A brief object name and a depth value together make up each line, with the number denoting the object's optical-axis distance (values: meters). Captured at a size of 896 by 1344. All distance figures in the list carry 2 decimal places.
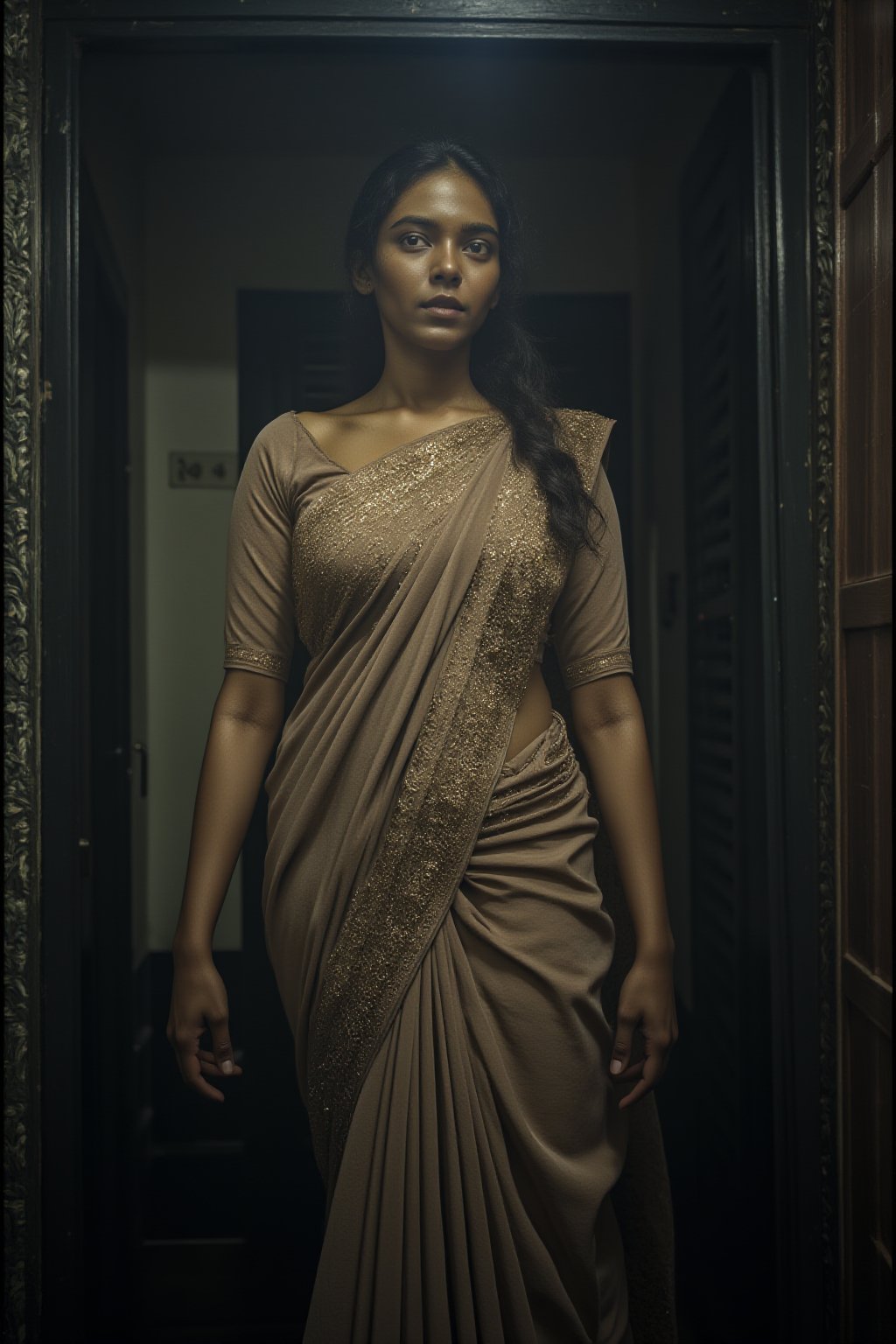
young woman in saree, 1.25
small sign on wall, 1.51
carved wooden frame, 1.35
